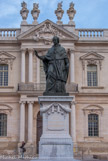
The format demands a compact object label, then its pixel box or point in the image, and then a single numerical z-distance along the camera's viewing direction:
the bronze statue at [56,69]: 11.68
